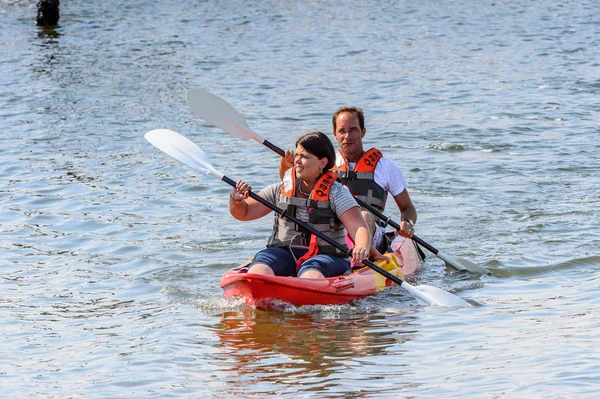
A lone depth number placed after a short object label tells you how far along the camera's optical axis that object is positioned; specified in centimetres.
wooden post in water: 4606
